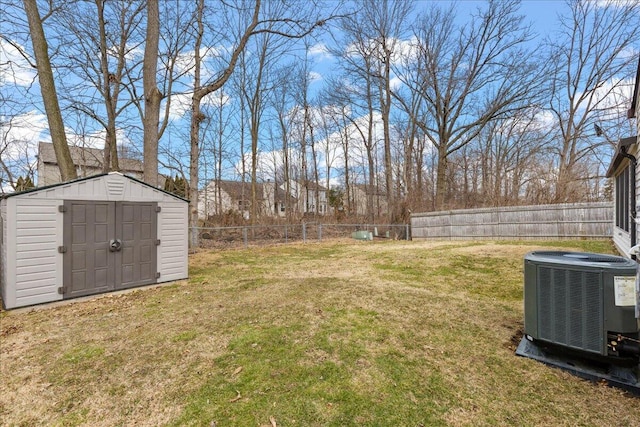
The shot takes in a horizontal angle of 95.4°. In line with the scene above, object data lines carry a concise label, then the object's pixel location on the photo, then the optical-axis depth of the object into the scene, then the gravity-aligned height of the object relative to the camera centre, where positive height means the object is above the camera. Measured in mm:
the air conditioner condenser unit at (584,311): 2174 -773
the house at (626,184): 4941 +657
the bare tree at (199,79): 9156 +4483
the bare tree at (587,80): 16109 +8142
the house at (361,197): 20823 +1649
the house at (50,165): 22466 +4157
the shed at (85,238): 4301 -362
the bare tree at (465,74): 16703 +8504
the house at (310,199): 22514 +1829
